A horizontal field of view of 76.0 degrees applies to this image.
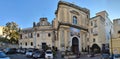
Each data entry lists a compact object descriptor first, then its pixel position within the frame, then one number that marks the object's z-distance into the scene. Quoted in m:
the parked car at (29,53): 15.61
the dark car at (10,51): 17.04
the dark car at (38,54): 14.23
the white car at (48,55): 13.78
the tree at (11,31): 29.17
